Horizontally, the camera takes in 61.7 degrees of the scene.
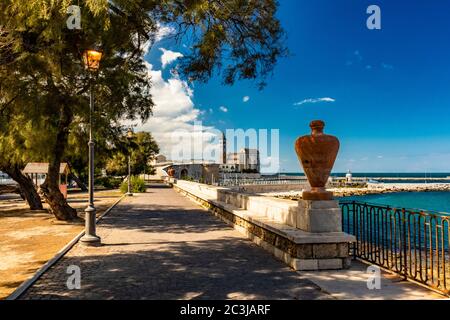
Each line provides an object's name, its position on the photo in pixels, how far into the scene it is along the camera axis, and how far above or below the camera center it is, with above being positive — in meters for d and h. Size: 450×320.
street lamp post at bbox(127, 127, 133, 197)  17.52 +1.81
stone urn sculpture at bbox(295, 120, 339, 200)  7.15 +0.17
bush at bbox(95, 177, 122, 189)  48.81 -1.62
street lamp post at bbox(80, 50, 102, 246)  9.74 -0.21
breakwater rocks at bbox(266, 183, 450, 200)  71.50 -5.12
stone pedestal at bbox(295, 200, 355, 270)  6.94 -1.30
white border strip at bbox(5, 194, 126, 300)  5.86 -1.92
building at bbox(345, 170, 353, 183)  109.66 -3.10
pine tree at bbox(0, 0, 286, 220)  6.30 +2.87
